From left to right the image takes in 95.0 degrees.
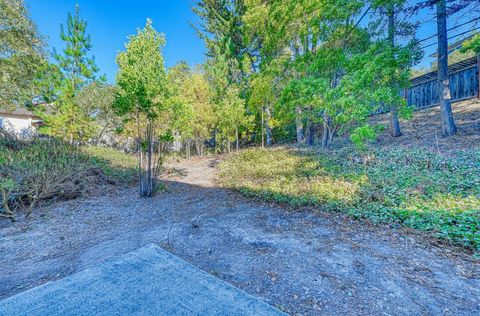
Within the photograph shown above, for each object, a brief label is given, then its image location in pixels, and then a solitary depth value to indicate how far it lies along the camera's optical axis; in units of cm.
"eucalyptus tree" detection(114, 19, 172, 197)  495
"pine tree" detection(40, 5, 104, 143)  734
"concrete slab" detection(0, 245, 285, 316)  164
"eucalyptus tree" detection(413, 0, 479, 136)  598
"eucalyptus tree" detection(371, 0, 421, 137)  540
